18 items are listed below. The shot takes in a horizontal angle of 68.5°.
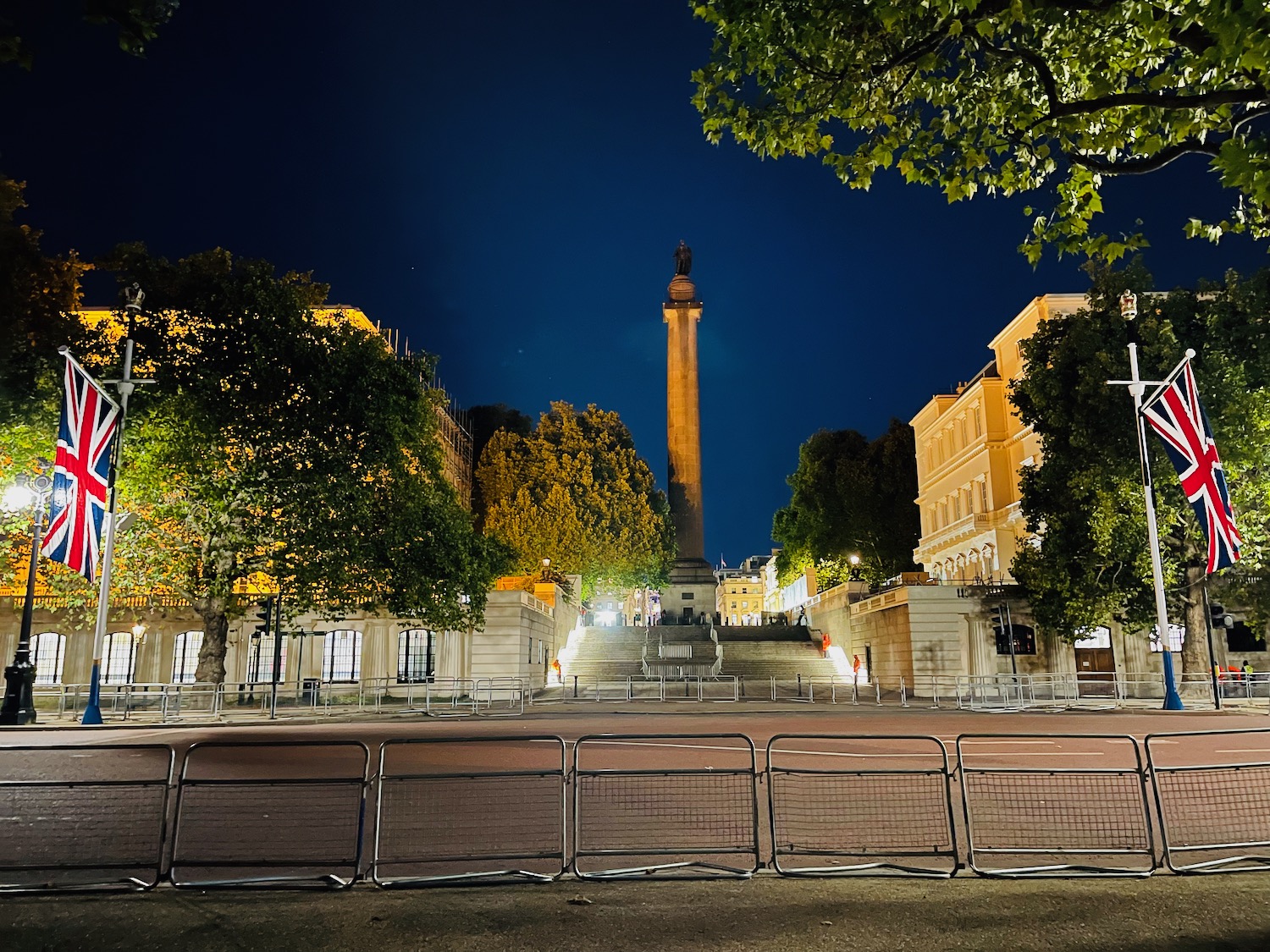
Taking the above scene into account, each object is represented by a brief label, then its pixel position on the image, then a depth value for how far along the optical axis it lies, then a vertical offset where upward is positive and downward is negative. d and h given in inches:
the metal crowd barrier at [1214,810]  273.6 -58.3
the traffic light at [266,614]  1084.5 +58.1
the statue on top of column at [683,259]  2849.4 +1212.2
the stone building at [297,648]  1464.1 +26.6
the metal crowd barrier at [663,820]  270.4 -57.4
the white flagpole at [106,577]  878.4 +86.5
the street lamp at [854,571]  2805.1 +269.9
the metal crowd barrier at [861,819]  271.6 -57.6
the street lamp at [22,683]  863.1 -14.4
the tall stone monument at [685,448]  2455.7 +573.5
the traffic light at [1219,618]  1038.4 +43.1
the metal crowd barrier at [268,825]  265.9 -57.4
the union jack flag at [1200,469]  810.2 +161.8
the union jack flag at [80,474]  745.6 +156.7
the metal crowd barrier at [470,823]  268.8 -57.7
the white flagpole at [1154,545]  973.2 +120.6
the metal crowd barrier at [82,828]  262.7 -57.8
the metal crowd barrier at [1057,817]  273.3 -58.1
